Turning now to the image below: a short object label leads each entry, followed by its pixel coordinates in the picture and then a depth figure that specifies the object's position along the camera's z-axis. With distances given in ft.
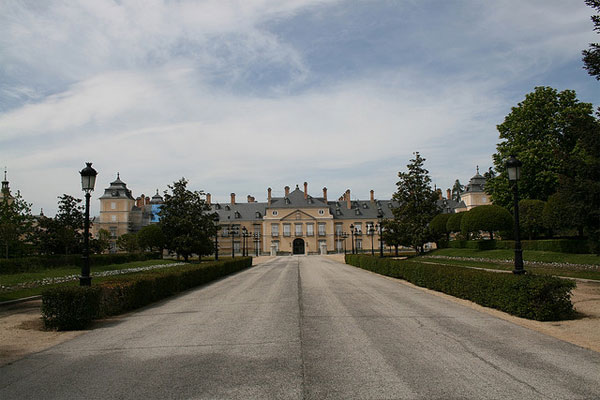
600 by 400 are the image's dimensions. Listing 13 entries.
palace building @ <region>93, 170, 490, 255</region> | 277.03
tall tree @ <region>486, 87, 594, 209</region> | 112.06
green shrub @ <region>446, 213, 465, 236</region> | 146.59
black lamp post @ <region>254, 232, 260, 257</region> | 280.31
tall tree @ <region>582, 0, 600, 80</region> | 60.34
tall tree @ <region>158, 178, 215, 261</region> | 146.10
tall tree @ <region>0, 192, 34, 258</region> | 102.17
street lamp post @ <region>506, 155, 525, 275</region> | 38.52
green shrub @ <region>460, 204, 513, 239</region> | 116.26
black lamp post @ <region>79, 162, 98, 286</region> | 38.78
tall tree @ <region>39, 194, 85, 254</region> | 123.03
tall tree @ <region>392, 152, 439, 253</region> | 129.70
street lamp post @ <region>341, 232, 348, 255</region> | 271.69
